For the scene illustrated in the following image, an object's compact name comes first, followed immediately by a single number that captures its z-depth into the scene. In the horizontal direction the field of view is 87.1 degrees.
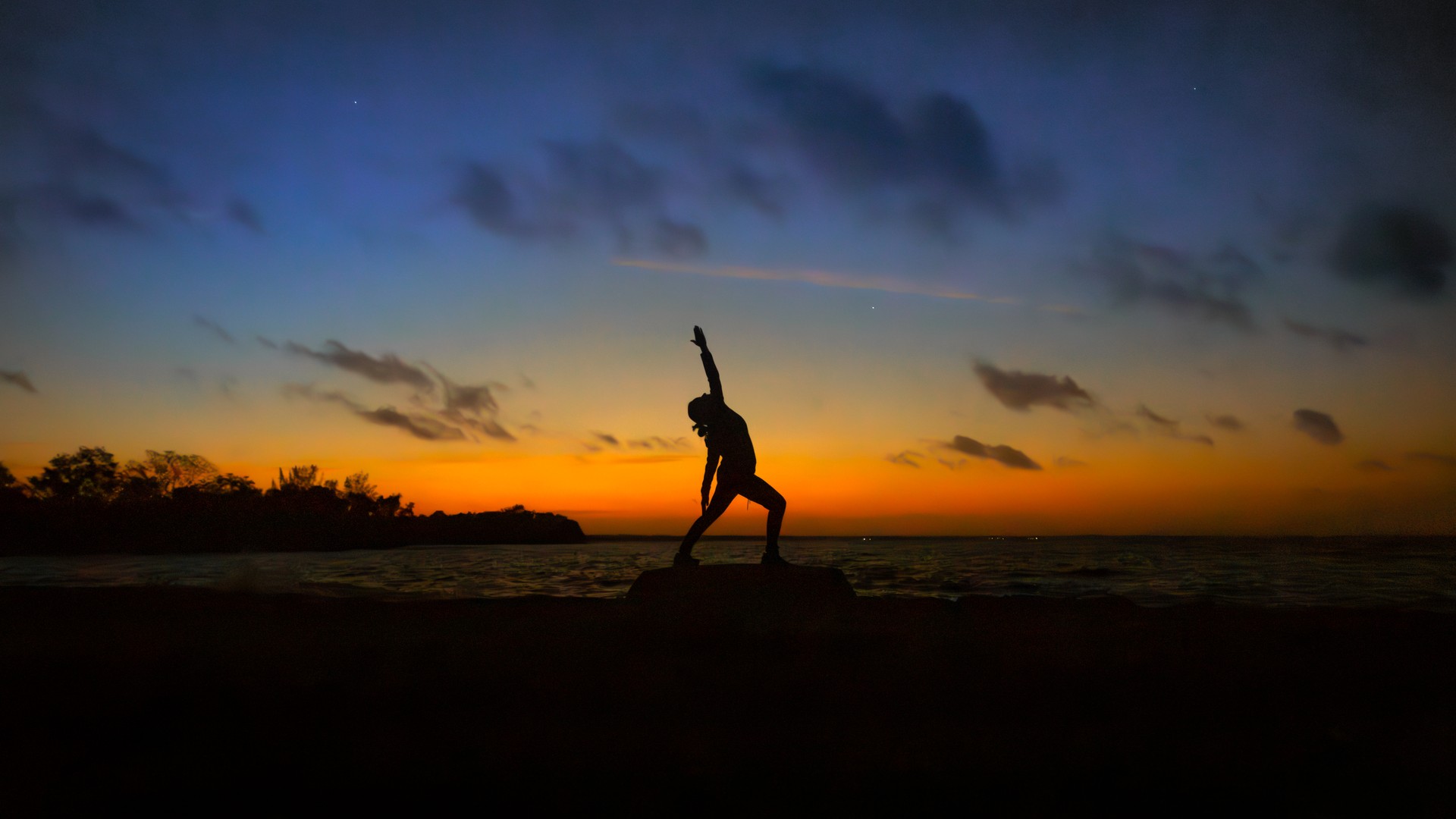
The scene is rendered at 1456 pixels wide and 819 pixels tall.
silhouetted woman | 10.53
